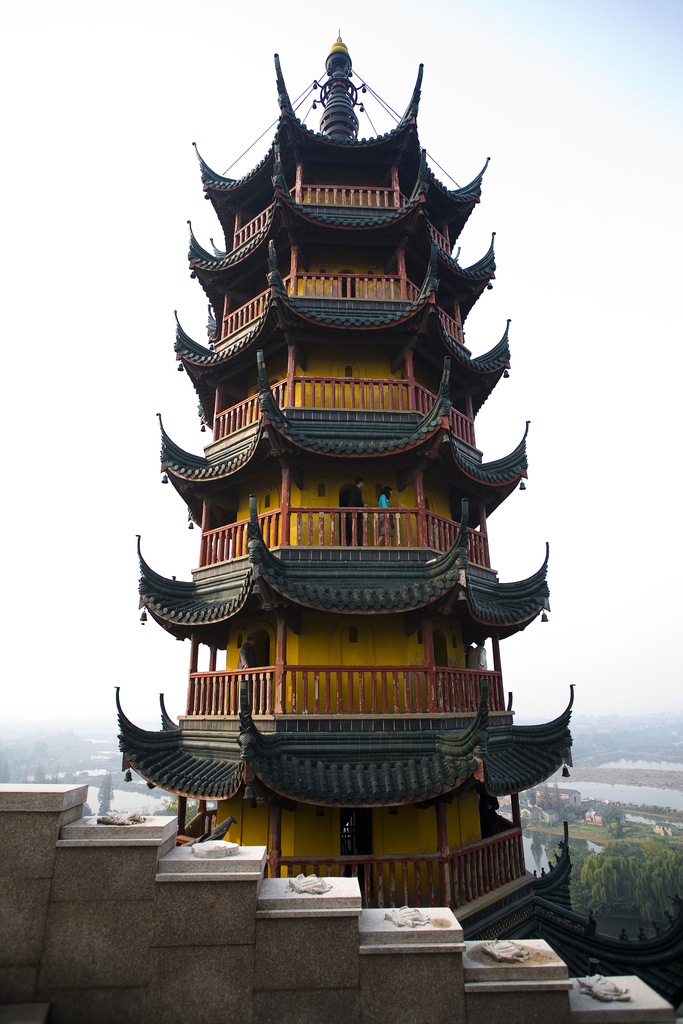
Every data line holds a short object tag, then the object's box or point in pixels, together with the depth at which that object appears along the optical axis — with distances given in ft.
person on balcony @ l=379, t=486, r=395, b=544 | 36.14
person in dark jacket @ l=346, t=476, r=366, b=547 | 37.50
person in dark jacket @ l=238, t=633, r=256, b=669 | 35.92
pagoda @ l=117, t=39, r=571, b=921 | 30.35
